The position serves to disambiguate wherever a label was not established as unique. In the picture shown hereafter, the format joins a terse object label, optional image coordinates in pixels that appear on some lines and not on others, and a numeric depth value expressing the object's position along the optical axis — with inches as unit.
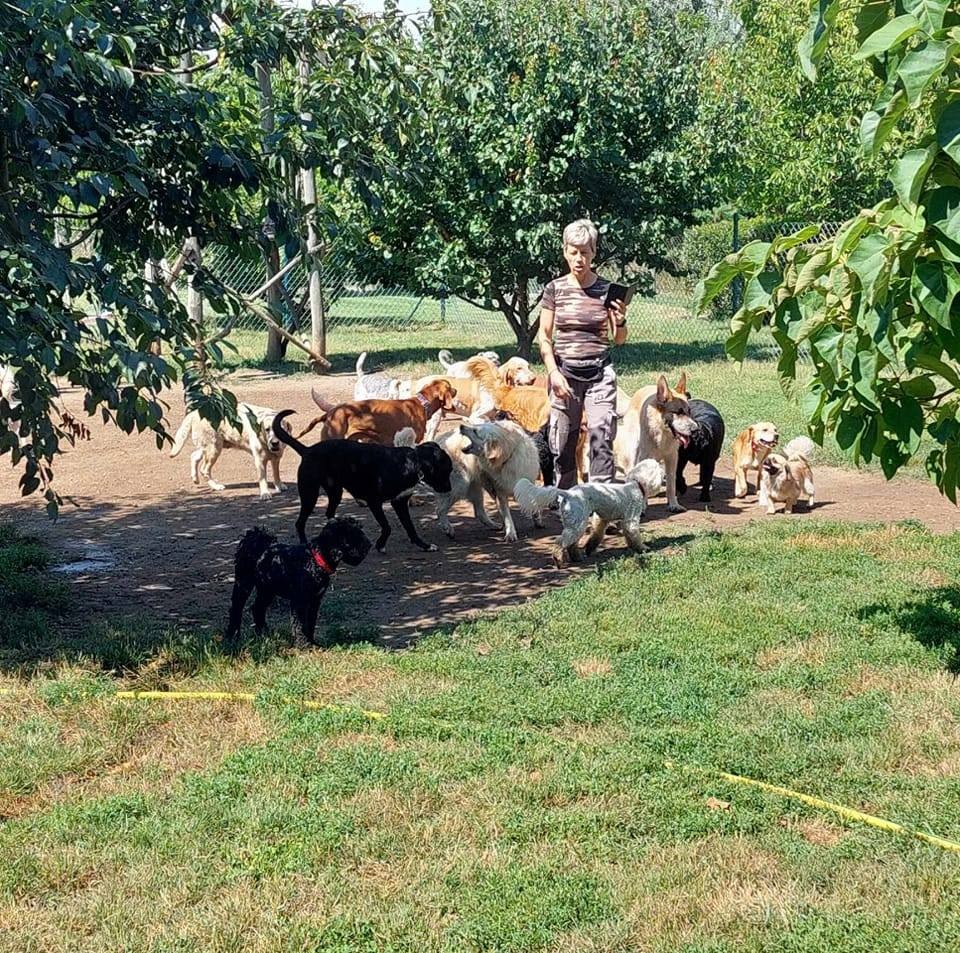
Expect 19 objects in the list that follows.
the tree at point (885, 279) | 163.6
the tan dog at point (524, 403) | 446.3
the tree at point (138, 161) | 216.8
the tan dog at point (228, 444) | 442.6
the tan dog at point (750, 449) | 415.5
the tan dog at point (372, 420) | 427.2
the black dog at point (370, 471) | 357.7
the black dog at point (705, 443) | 408.5
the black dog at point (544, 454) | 405.7
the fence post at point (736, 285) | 879.1
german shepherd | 397.7
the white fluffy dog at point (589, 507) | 340.8
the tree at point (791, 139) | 790.5
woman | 342.3
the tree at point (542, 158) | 754.2
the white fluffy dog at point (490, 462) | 368.5
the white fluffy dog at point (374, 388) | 534.0
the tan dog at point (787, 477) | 401.7
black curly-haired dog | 268.4
